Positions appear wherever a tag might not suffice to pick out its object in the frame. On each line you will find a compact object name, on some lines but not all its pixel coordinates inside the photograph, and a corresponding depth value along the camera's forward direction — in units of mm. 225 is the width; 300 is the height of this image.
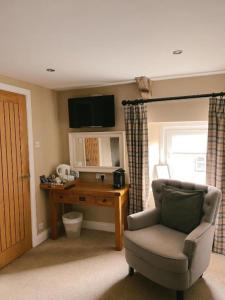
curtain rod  2673
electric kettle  3416
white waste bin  3287
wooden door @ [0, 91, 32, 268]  2633
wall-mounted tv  3234
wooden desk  2922
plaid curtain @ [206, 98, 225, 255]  2670
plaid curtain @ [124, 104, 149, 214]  3045
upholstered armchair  1938
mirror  3342
